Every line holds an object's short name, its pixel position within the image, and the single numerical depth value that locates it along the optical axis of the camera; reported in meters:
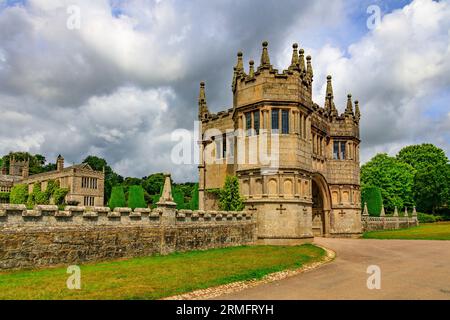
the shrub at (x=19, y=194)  62.47
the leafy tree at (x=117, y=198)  56.09
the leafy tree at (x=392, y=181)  62.47
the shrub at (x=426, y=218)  53.59
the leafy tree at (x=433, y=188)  56.94
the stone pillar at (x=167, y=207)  16.44
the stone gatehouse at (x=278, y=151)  21.66
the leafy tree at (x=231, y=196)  22.64
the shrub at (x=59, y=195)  58.25
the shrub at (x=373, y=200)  52.41
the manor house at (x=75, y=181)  62.44
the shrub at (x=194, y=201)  40.08
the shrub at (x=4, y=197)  66.12
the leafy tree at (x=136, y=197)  52.69
